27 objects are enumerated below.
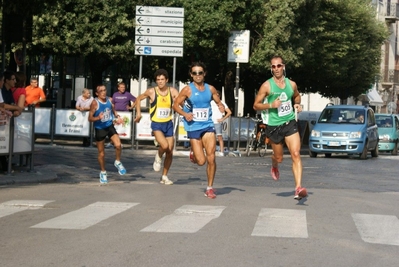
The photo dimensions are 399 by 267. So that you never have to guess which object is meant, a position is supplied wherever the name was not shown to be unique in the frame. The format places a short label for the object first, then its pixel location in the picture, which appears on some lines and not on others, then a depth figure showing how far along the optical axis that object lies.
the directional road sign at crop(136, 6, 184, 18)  30.52
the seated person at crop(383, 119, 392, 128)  40.94
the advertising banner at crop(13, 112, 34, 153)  17.75
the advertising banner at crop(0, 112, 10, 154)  17.20
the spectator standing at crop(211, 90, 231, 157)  28.75
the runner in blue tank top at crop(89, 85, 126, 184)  17.69
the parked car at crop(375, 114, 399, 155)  40.31
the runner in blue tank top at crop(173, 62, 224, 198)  15.02
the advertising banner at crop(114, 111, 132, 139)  30.06
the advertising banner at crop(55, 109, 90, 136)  30.20
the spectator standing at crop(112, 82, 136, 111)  29.91
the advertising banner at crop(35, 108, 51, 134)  30.53
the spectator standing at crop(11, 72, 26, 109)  18.61
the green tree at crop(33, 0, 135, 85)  37.16
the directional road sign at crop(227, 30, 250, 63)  33.38
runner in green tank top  14.32
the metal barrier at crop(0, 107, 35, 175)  17.34
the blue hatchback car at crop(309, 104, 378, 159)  31.97
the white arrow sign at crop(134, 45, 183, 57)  30.22
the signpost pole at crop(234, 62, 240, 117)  32.22
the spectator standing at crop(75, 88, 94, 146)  29.86
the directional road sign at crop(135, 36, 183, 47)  30.38
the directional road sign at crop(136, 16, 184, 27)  30.48
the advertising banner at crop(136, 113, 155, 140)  30.28
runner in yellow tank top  16.88
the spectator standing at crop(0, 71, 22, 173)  18.02
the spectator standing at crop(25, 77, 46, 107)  27.39
